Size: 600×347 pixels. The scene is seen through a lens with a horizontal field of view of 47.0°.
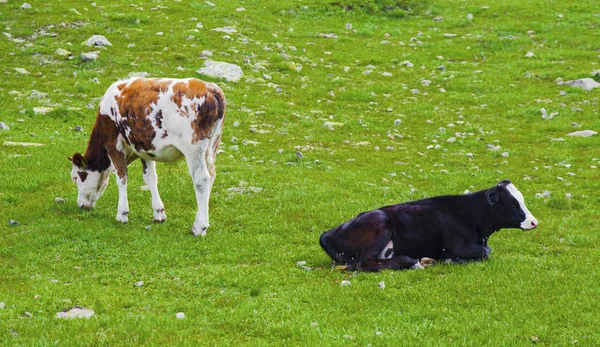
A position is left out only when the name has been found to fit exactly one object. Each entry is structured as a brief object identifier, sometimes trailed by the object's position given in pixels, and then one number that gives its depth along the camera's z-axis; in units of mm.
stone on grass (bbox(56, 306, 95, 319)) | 9015
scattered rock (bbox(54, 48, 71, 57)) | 25641
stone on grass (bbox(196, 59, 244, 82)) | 24984
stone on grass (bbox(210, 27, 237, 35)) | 29623
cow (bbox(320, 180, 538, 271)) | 11422
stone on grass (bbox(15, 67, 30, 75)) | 23906
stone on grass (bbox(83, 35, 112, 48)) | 26641
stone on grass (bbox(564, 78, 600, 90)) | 25250
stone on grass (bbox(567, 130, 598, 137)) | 21203
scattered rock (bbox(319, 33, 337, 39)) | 31656
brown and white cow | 12914
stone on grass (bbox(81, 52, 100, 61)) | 25406
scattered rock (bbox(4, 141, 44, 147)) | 18031
